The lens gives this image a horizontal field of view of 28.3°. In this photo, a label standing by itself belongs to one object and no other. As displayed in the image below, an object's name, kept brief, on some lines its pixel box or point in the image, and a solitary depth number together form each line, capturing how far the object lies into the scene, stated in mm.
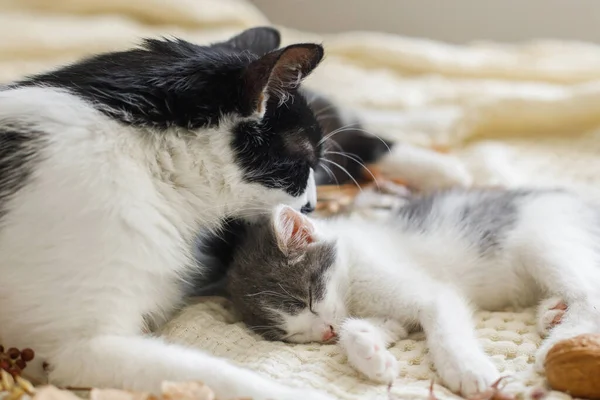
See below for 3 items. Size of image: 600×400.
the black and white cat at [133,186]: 719
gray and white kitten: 773
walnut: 685
